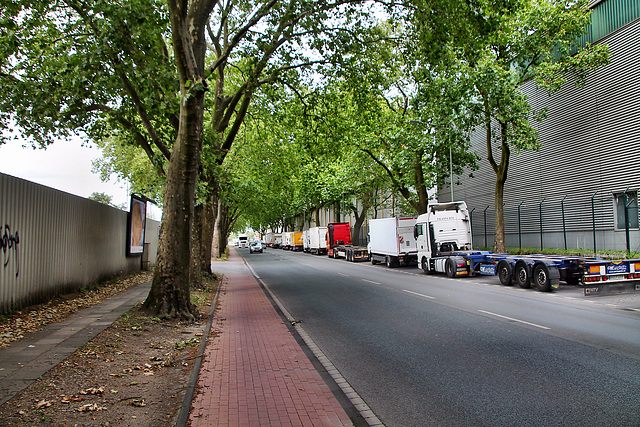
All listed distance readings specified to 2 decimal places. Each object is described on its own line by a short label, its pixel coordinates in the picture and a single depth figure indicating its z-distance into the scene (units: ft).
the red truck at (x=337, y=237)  150.06
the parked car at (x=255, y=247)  215.10
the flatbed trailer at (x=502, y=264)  43.98
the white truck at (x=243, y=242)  384.15
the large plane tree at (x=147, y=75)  32.83
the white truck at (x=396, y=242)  93.30
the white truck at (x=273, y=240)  321.91
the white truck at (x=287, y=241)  251.93
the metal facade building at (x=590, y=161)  71.20
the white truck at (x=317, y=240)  173.37
